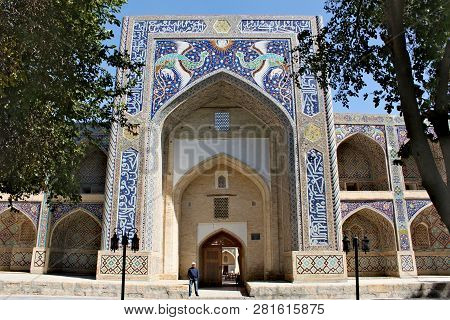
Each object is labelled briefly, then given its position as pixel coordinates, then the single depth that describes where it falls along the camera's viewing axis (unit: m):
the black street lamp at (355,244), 9.39
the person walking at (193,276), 10.39
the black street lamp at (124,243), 8.54
